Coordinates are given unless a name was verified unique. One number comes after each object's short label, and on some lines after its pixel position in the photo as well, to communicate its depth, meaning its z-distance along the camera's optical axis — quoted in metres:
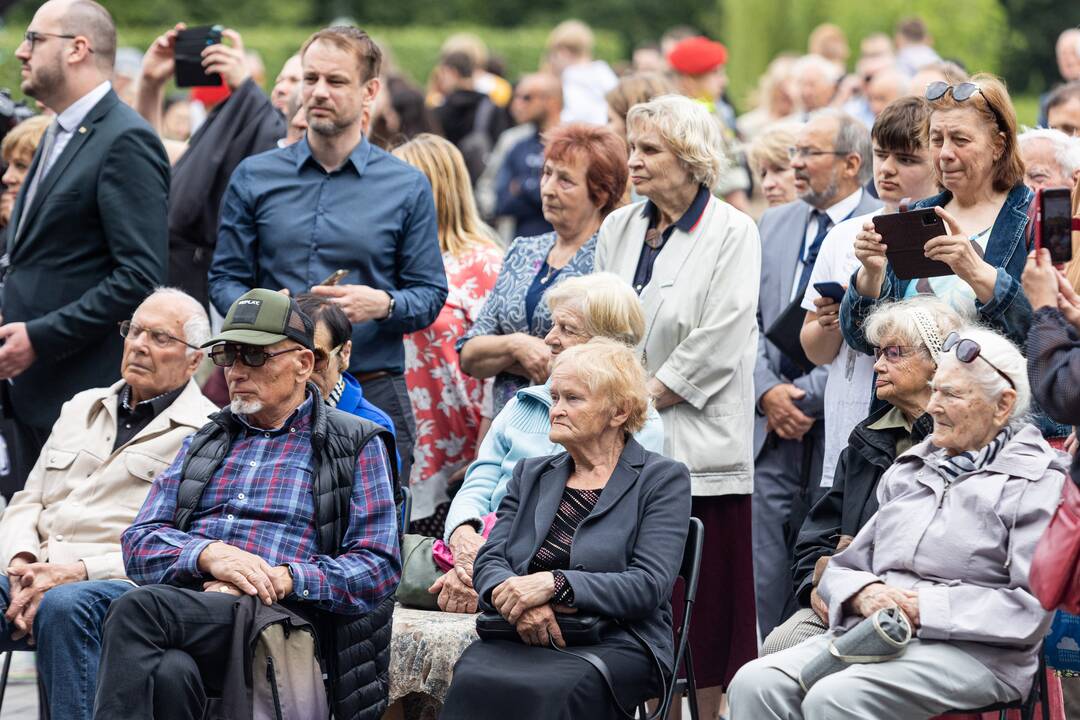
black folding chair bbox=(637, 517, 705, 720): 9.84
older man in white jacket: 10.55
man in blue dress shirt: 12.69
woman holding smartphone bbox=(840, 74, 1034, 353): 10.19
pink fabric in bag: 11.02
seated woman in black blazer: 9.45
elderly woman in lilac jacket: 8.97
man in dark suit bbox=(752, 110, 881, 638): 12.71
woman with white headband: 10.00
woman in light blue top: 11.00
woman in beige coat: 11.65
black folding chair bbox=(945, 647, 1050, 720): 9.10
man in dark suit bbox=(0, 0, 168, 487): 12.87
